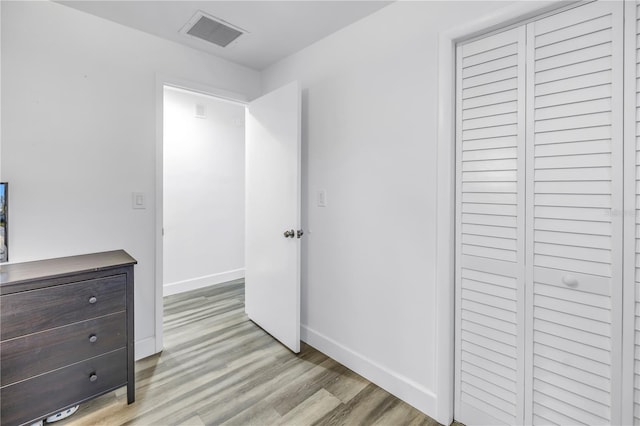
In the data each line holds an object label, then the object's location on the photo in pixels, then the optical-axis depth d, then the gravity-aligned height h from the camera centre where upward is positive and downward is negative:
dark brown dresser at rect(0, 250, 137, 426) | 1.40 -0.66
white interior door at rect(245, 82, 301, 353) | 2.26 -0.03
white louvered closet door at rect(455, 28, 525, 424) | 1.39 -0.09
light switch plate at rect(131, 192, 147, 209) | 2.19 +0.06
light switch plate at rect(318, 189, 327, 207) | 2.29 +0.10
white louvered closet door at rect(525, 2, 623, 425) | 1.15 -0.01
